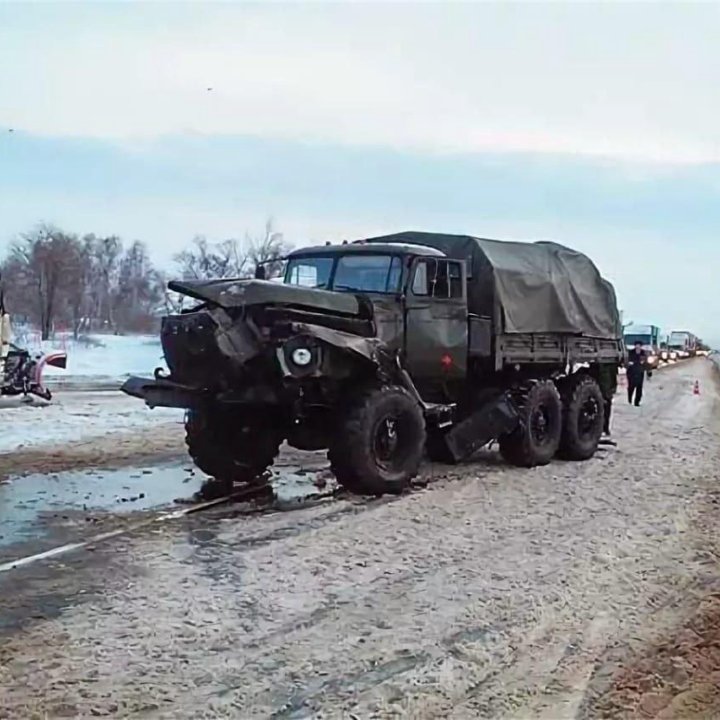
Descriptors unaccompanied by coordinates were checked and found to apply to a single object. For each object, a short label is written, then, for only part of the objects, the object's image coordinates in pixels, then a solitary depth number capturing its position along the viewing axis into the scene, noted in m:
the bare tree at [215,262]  69.81
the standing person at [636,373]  28.33
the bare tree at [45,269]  67.62
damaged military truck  10.66
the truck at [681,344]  95.38
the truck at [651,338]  57.59
